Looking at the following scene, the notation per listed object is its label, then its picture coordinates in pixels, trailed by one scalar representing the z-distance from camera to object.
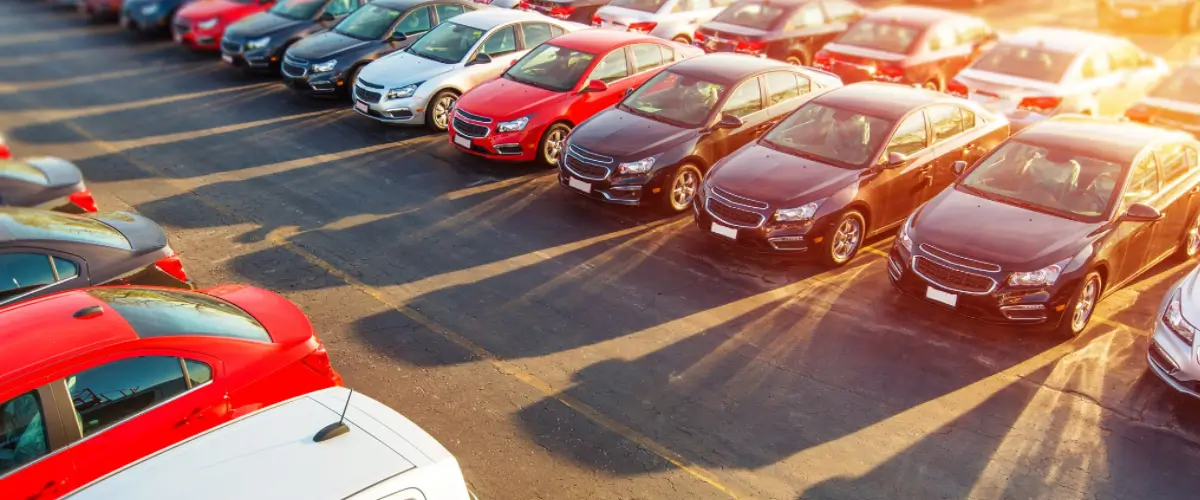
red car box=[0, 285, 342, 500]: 5.38
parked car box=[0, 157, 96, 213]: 9.95
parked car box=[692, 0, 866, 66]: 17.33
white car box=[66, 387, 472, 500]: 4.59
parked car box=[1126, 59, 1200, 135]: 13.25
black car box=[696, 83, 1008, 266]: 10.16
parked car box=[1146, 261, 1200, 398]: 7.65
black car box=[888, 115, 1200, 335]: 8.77
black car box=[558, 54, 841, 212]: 11.53
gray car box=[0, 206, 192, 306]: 7.53
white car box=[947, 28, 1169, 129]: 13.64
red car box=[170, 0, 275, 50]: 19.75
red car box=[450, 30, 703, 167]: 13.13
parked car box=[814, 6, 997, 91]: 15.88
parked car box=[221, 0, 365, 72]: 17.89
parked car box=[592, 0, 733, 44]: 18.42
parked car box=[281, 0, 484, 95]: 16.23
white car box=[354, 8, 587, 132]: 14.79
